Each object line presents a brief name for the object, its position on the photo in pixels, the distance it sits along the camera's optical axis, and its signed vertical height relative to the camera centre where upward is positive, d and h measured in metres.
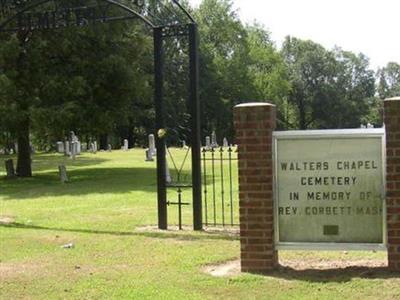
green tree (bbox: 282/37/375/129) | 99.69 +7.63
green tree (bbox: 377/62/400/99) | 131.00 +11.57
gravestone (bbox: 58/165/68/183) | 23.16 -1.14
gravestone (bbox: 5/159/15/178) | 25.52 -1.02
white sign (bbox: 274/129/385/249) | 6.82 -0.55
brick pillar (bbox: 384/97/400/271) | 6.63 -0.44
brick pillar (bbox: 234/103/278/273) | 6.97 -0.45
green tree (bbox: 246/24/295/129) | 77.56 +8.57
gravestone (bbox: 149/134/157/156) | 35.20 -0.28
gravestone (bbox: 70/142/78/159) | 39.81 -0.46
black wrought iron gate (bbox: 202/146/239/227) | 12.35 -1.50
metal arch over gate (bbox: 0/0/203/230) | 10.91 +0.74
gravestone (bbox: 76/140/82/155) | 42.35 -0.39
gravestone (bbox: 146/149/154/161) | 34.12 -0.80
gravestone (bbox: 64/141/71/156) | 42.39 -0.36
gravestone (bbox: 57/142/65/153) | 49.40 -0.34
